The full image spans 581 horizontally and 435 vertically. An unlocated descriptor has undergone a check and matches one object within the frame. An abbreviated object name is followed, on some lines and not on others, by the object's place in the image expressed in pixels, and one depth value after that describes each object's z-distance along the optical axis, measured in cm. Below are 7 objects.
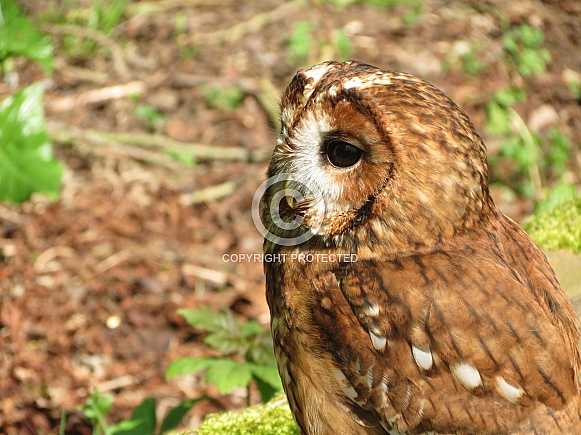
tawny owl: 376
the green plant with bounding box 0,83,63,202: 656
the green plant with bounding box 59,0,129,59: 1172
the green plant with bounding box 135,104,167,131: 1095
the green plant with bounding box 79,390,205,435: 527
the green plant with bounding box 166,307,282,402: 511
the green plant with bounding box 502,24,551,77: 1253
